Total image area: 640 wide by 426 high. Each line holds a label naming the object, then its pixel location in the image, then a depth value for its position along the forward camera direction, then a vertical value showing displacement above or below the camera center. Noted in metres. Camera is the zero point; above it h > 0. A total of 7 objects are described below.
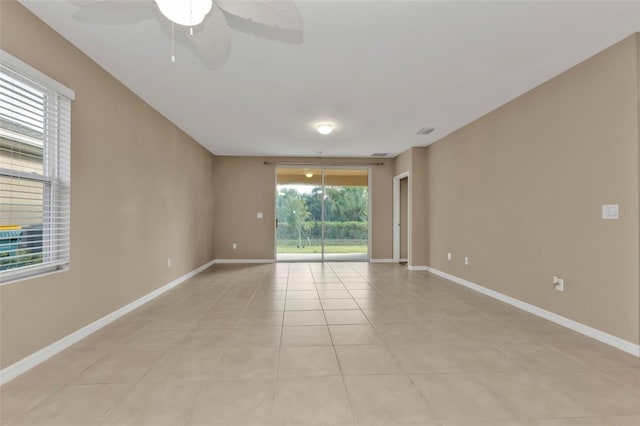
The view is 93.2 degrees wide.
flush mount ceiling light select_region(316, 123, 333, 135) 4.61 +1.37
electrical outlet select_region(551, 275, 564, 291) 3.07 -0.67
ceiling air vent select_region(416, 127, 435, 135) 4.96 +1.46
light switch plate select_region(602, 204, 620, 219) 2.56 +0.06
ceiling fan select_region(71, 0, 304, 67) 1.46 +1.09
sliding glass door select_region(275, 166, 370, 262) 7.35 +0.09
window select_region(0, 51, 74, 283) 2.05 +0.34
